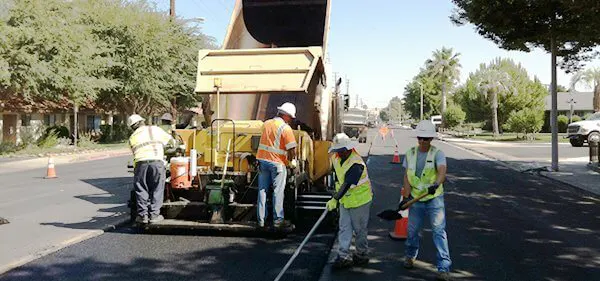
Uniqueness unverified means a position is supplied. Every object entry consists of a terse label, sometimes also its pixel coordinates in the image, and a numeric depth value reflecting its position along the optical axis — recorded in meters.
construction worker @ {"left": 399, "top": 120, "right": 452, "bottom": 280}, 5.27
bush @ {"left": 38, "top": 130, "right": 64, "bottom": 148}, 27.61
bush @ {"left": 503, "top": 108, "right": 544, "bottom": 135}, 40.56
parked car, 29.86
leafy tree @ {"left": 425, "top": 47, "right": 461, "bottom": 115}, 77.12
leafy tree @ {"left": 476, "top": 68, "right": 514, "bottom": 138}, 49.86
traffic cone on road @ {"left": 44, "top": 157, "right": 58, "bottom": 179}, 15.26
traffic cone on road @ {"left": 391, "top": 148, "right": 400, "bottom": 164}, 19.09
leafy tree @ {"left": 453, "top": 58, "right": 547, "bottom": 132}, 50.00
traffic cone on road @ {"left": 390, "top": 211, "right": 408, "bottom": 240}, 7.13
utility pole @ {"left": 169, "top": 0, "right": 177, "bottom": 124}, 30.50
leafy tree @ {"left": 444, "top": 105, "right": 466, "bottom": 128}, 62.56
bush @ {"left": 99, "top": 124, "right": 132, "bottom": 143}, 37.03
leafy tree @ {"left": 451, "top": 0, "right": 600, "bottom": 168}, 14.35
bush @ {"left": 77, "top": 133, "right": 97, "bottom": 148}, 30.46
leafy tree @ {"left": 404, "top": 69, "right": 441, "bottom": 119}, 95.38
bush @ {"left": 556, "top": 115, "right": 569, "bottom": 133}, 51.28
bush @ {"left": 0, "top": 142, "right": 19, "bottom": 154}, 24.59
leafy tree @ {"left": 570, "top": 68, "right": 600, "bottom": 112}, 83.88
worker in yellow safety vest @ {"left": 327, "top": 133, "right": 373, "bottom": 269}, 5.65
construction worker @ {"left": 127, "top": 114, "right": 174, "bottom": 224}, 7.15
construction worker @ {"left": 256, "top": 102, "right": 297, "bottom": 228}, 6.93
